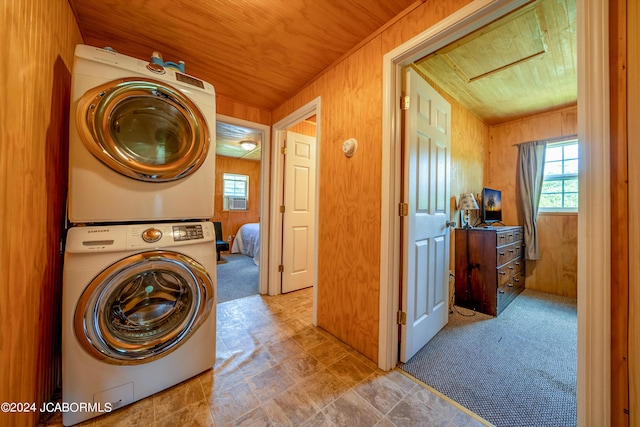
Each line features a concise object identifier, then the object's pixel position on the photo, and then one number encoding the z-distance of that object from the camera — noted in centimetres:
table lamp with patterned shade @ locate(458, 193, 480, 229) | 242
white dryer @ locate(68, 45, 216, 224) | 104
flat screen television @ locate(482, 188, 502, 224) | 286
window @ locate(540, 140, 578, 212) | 295
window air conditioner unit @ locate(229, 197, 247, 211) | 577
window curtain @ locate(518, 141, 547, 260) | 301
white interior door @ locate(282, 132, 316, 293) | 276
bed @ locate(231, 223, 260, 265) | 480
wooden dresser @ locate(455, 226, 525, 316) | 227
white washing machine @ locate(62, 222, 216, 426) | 101
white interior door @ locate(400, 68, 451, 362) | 149
